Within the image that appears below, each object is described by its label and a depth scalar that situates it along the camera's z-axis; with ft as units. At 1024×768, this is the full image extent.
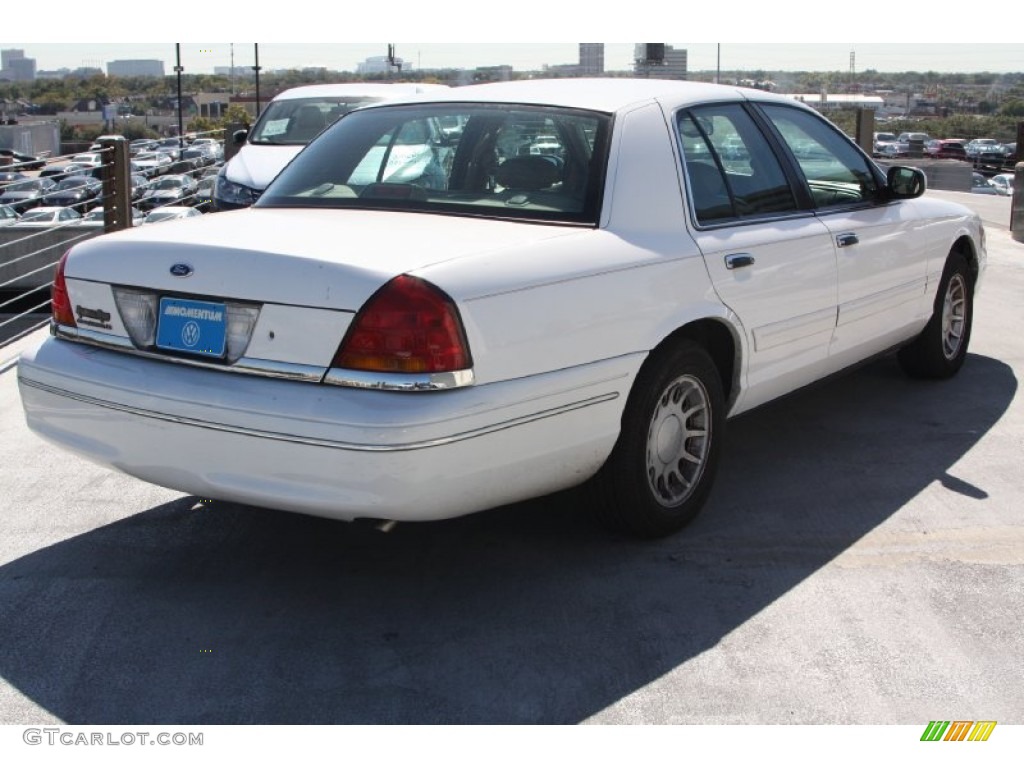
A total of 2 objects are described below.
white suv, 37.88
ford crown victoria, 11.39
